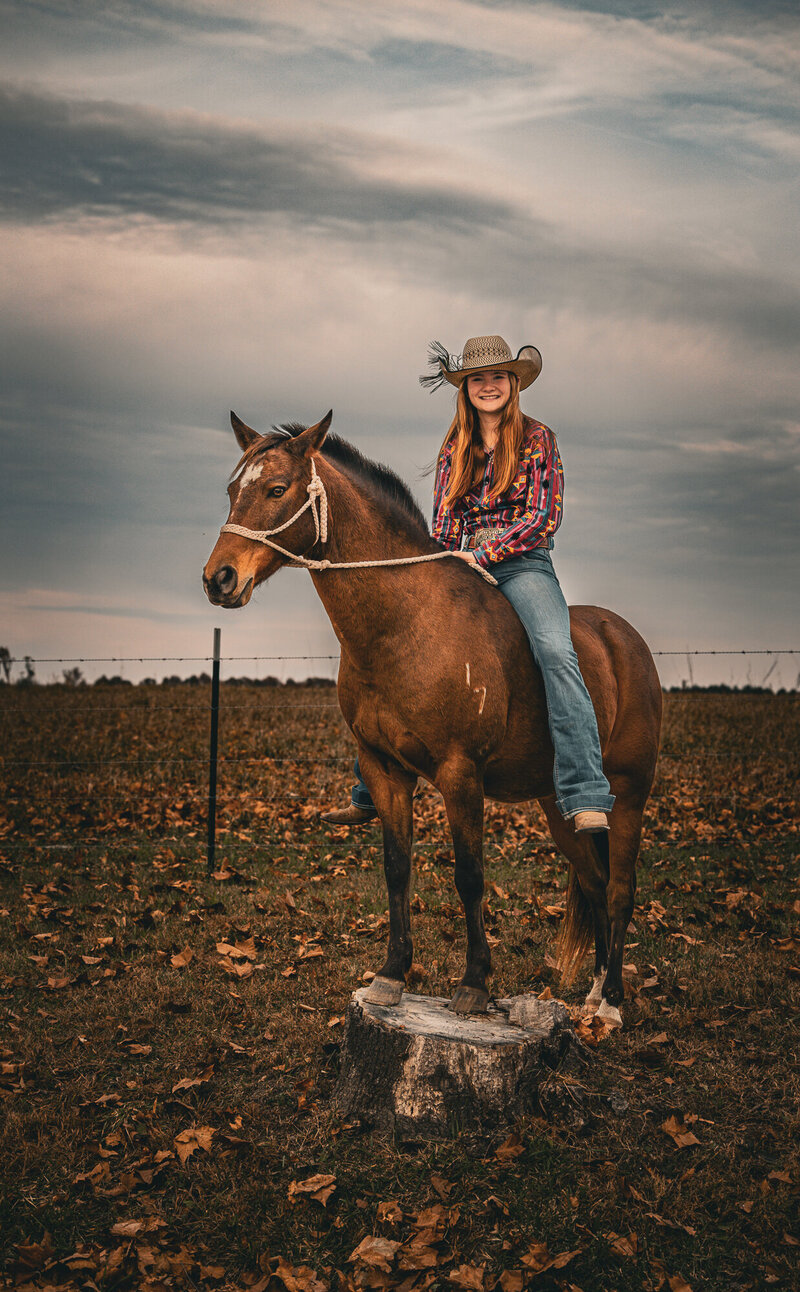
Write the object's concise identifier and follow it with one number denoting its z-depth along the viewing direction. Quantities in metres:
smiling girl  4.71
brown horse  4.08
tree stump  4.29
